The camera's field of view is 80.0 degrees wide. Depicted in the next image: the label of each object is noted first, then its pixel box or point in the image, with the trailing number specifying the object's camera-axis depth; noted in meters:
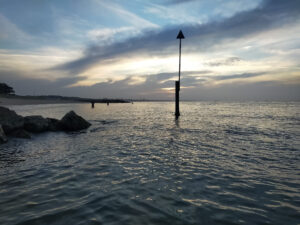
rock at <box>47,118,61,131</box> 15.09
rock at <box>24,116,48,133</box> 14.11
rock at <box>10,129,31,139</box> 11.76
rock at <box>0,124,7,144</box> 9.94
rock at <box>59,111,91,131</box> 15.70
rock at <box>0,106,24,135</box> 11.86
